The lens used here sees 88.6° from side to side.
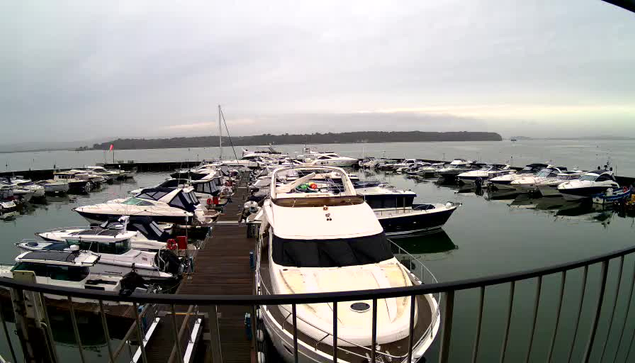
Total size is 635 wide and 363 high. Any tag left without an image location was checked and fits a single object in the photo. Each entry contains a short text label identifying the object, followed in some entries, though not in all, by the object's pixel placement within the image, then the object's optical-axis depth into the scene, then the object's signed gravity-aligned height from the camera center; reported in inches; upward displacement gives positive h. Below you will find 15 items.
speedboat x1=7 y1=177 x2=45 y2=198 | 1219.2 -202.8
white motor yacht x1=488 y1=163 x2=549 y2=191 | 1299.8 -228.8
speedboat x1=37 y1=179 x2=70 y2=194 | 1360.7 -219.6
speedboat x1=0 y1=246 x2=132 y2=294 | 378.3 -153.2
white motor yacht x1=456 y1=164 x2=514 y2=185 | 1472.7 -234.3
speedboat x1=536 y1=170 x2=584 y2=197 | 1193.3 -225.9
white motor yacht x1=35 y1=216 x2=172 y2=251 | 451.2 -163.8
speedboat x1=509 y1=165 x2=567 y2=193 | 1237.1 -219.9
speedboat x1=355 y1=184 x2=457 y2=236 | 695.7 -190.1
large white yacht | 195.9 -120.5
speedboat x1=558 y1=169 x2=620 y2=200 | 1031.6 -205.7
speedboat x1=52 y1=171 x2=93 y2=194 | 1444.4 -230.0
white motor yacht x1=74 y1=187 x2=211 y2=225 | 700.7 -168.1
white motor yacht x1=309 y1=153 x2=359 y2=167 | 2073.7 -219.4
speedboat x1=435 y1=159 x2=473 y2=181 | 1653.5 -235.5
